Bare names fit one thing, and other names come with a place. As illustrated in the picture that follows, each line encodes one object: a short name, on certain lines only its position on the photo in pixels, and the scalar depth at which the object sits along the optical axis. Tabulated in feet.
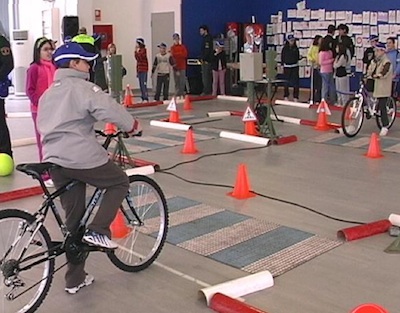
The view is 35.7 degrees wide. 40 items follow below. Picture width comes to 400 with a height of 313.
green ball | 24.14
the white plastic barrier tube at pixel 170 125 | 35.14
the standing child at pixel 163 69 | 49.83
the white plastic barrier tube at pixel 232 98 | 48.88
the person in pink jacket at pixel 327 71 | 43.62
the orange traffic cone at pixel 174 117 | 37.65
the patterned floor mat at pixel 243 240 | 15.33
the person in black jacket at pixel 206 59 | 54.34
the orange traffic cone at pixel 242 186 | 20.94
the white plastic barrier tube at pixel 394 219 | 17.13
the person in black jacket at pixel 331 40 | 44.02
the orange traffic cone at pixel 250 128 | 32.53
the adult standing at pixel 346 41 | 43.27
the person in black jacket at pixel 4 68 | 22.31
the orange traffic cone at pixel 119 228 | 16.31
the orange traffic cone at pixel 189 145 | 28.71
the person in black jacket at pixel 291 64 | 49.83
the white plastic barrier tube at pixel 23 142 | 30.48
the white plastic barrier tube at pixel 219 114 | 40.70
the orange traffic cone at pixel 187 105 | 44.98
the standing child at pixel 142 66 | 50.21
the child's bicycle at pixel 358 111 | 32.14
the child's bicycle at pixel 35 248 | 11.77
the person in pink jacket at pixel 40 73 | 21.71
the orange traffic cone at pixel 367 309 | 8.09
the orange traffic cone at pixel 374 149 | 27.50
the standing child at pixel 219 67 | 53.06
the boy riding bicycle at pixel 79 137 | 12.20
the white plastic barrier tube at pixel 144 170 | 23.73
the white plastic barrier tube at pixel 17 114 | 41.08
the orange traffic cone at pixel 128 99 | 46.47
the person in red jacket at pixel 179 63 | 51.85
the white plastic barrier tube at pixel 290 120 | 37.11
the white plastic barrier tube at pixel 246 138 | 30.26
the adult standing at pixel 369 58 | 32.30
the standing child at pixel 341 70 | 42.70
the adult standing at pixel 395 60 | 41.29
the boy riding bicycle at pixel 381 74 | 31.09
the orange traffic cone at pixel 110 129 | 30.41
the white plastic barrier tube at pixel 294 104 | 44.88
